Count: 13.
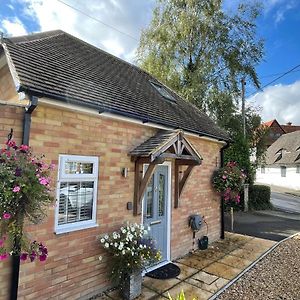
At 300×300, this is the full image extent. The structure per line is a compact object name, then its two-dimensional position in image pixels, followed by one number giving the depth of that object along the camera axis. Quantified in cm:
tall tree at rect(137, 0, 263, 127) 1839
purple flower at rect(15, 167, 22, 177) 351
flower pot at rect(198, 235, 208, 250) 880
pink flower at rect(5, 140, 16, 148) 372
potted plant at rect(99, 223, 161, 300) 530
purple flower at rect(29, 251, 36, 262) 367
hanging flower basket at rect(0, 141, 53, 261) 343
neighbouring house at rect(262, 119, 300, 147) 5597
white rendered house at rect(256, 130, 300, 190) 3331
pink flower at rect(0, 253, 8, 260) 347
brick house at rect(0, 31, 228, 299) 456
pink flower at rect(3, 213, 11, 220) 339
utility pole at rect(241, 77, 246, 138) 1839
